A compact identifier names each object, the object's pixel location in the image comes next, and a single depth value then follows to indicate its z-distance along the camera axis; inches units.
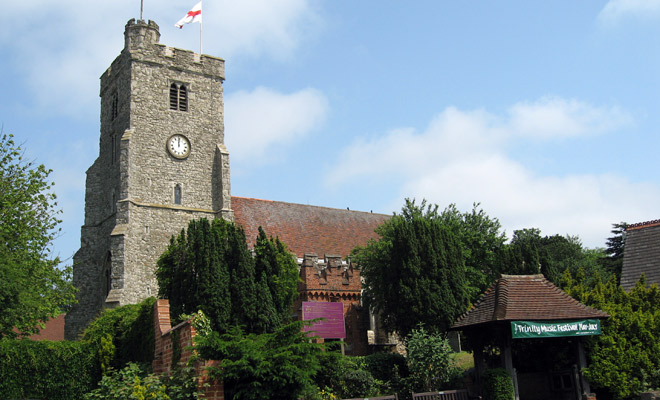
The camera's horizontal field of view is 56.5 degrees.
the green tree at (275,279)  787.4
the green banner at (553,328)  660.7
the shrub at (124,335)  593.3
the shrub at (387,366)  837.2
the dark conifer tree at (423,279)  905.5
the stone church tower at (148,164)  1193.4
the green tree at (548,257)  1095.0
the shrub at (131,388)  411.2
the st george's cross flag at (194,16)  1302.9
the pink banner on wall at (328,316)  938.1
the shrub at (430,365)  752.3
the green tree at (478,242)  1176.2
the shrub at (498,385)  651.5
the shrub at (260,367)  382.3
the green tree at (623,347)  679.1
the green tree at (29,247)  819.4
